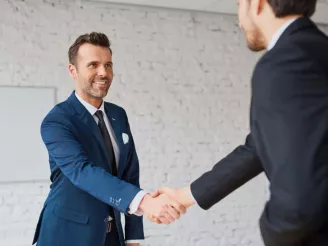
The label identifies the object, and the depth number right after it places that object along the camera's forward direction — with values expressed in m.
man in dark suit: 1.06
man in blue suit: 2.14
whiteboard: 4.29
